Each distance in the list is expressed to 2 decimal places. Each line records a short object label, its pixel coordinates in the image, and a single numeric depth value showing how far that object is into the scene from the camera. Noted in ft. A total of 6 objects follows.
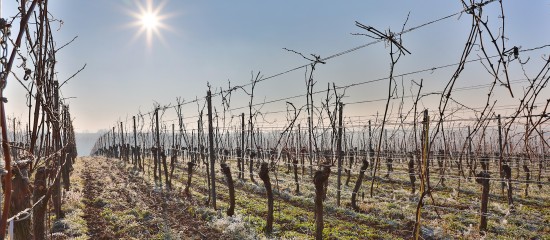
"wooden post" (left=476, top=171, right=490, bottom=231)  25.44
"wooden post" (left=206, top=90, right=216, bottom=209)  31.04
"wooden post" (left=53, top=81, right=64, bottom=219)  26.53
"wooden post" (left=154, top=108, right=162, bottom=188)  45.71
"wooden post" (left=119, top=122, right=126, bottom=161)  86.51
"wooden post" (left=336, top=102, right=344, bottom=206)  30.00
